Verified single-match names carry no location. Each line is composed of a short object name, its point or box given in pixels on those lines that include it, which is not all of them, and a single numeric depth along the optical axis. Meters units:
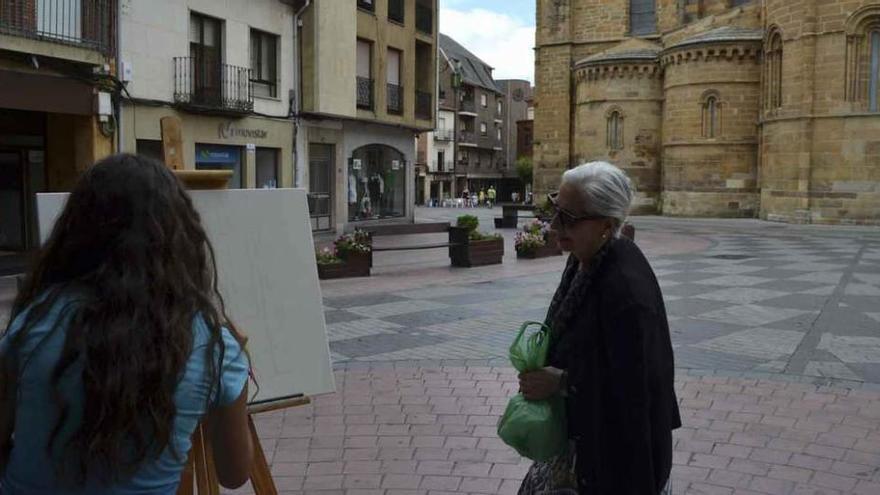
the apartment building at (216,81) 17.47
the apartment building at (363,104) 22.84
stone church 28.14
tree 77.38
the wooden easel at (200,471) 2.68
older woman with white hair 2.43
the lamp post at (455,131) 65.71
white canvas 3.68
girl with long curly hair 1.62
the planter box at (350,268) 13.32
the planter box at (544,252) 17.02
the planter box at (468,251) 15.41
